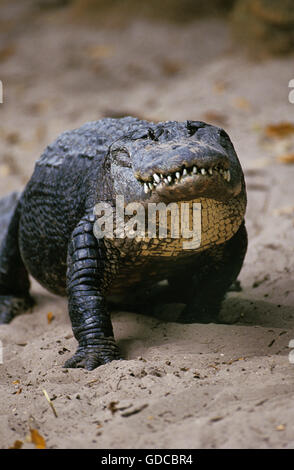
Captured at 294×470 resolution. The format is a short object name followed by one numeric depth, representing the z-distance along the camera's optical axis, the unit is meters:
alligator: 5.54
